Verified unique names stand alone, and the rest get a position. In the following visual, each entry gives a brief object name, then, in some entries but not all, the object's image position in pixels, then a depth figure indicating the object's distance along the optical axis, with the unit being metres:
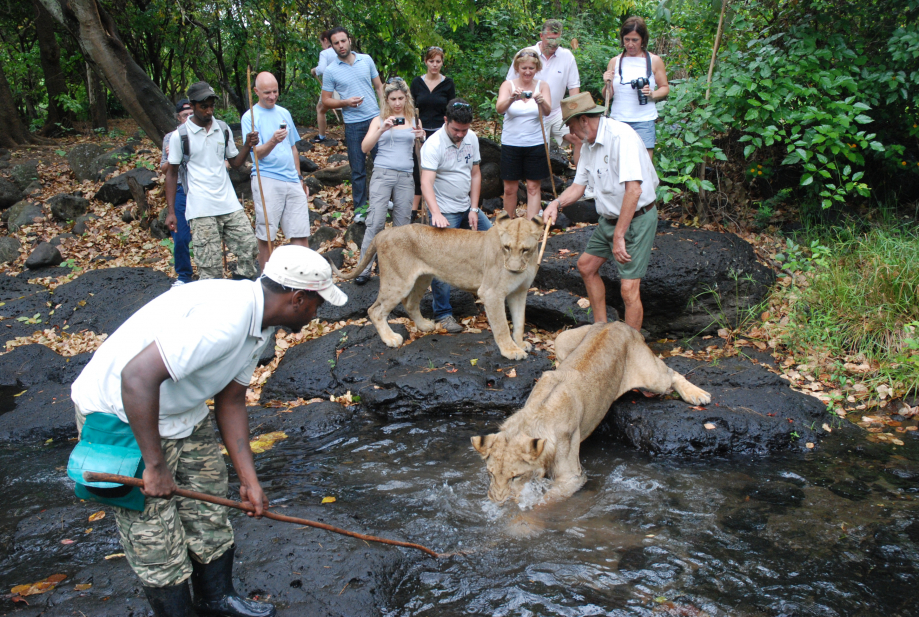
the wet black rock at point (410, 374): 6.57
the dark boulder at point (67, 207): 13.55
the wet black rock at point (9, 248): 12.52
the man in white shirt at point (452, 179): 7.24
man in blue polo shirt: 9.32
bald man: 8.30
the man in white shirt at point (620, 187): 6.16
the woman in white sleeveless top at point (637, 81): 8.02
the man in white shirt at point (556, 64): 8.91
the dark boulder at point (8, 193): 14.14
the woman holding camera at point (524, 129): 8.27
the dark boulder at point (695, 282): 7.98
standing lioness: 6.80
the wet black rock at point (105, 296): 9.37
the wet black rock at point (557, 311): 8.04
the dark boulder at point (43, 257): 11.66
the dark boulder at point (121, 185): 13.70
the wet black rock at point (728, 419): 5.64
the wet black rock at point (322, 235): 11.50
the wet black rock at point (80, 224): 13.13
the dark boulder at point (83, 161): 15.29
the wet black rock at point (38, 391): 6.71
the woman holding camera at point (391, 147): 7.95
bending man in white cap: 2.82
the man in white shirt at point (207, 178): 7.64
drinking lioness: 4.66
